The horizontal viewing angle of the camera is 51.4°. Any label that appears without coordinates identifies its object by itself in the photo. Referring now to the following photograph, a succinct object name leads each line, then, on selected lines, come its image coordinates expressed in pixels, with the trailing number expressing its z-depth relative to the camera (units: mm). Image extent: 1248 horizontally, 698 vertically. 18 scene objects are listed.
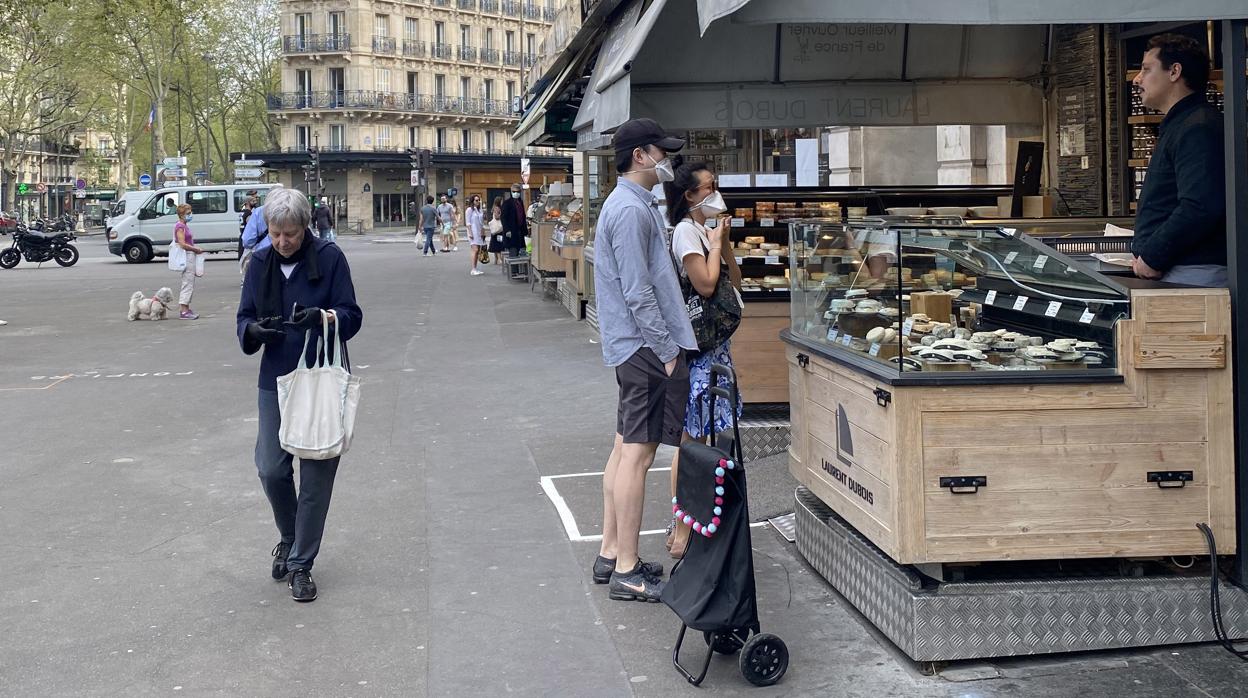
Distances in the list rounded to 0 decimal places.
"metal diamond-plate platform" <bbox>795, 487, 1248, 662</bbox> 4605
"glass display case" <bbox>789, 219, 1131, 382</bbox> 4758
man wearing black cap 5410
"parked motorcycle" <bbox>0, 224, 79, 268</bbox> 35938
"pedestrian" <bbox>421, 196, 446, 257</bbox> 39844
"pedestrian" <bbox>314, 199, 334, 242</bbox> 33400
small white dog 19141
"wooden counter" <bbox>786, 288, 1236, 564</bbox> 4648
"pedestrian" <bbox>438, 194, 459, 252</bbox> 43312
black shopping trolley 4488
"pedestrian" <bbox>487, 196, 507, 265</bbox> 29812
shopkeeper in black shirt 4789
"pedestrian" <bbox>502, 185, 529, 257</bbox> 27250
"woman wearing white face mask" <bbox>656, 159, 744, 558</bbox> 6023
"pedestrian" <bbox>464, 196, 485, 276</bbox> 30141
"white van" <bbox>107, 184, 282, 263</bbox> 37156
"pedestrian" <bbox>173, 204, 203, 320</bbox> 19344
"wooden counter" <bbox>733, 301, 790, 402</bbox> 8508
